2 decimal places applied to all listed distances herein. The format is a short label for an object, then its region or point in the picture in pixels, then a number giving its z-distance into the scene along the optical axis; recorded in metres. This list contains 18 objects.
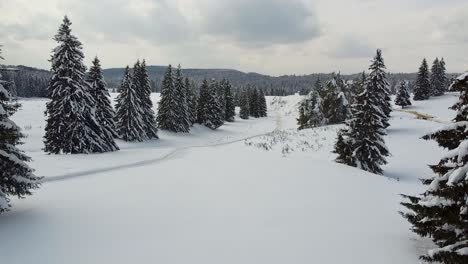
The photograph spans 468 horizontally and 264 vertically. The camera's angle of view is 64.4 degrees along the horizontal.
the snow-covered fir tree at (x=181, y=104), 59.31
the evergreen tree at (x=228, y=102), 90.69
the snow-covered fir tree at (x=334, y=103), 56.44
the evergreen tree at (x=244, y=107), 102.88
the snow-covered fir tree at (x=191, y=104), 67.68
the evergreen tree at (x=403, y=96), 71.73
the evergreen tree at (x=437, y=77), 82.06
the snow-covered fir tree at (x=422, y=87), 75.35
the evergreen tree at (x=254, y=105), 114.62
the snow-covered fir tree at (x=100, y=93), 36.91
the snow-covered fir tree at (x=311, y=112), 62.59
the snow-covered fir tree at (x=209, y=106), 69.75
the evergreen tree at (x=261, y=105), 117.54
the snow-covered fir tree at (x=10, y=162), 8.77
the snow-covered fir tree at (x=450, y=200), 5.64
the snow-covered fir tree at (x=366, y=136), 23.22
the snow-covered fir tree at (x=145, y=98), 51.82
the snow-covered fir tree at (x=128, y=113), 46.97
